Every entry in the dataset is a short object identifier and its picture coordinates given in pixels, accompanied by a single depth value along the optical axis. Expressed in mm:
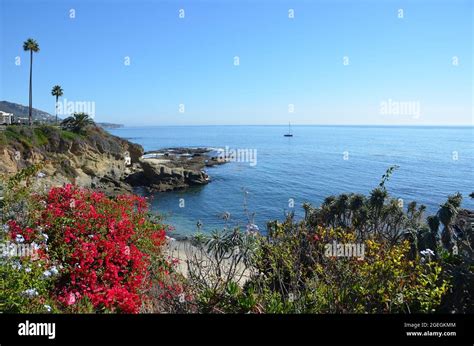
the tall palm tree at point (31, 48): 44812
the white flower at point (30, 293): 5312
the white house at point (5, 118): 53156
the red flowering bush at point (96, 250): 7133
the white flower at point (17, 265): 5824
